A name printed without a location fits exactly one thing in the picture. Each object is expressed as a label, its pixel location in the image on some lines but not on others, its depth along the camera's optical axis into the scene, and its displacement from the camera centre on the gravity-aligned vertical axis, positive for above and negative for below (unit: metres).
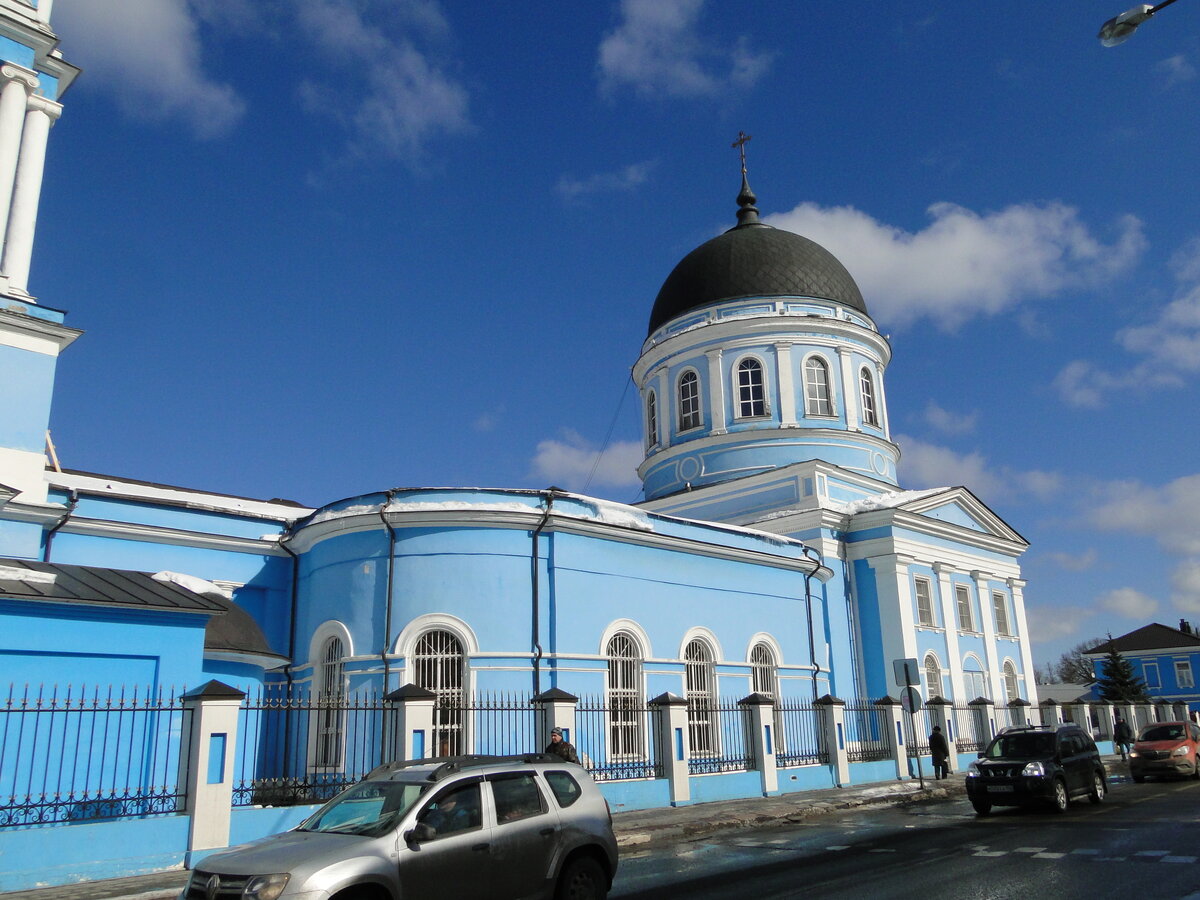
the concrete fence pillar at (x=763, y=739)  16.90 -0.27
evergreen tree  50.84 +1.50
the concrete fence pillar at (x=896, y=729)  20.06 -0.20
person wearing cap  12.32 -0.24
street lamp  7.67 +5.38
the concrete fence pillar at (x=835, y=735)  18.31 -0.26
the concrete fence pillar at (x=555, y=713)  14.15 +0.24
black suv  13.91 -0.79
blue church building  14.65 +2.99
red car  20.03 -0.90
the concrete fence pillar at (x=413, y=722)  12.45 +0.15
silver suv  5.98 -0.71
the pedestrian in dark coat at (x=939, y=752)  19.81 -0.68
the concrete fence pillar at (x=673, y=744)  15.24 -0.27
